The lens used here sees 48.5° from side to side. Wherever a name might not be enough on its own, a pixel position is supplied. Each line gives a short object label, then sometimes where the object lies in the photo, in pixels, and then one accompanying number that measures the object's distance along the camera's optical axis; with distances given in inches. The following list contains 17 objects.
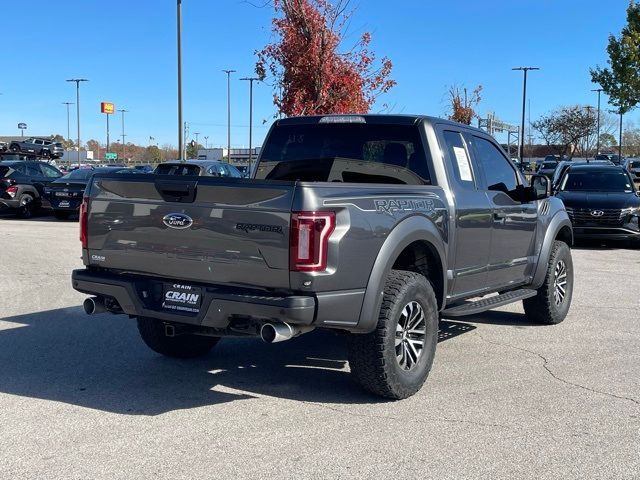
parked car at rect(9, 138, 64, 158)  1867.6
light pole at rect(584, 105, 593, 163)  2647.6
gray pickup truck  173.8
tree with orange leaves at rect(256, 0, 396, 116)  719.1
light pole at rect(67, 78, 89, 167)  2681.1
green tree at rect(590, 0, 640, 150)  1048.8
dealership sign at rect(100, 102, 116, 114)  2807.6
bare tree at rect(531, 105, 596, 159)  2630.4
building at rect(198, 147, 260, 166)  3238.7
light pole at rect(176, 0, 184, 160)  885.8
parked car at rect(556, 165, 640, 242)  577.6
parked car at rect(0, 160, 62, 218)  834.8
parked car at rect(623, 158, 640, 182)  1526.2
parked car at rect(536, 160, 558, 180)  1797.5
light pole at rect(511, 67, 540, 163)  1987.0
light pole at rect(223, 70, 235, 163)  2508.6
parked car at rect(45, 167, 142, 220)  799.7
